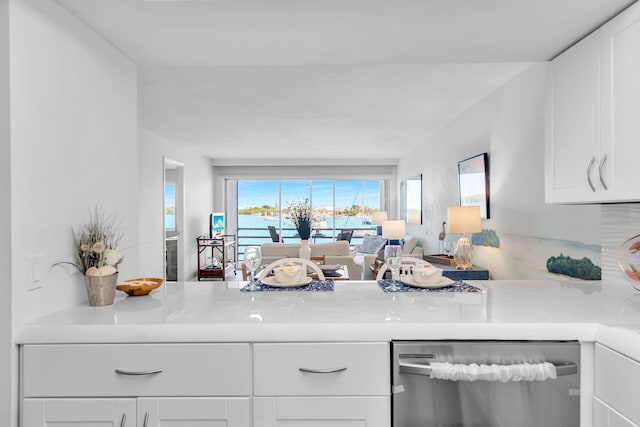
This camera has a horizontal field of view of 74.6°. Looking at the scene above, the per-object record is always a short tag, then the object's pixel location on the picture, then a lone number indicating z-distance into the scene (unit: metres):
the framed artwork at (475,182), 3.94
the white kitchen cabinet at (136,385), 1.29
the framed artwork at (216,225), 8.34
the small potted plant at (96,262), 1.58
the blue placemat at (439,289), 1.86
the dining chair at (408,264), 2.04
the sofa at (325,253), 5.33
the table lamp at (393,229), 6.02
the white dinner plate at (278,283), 1.91
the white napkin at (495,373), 1.27
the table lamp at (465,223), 3.55
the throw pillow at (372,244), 7.35
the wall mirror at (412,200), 6.93
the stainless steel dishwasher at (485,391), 1.30
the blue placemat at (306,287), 1.87
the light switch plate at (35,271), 1.37
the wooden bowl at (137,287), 1.77
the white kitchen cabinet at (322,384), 1.30
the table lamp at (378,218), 8.29
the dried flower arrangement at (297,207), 9.55
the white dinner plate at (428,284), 1.90
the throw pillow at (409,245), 6.34
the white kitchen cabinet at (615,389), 1.12
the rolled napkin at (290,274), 1.94
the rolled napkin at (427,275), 1.91
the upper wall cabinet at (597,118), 1.55
